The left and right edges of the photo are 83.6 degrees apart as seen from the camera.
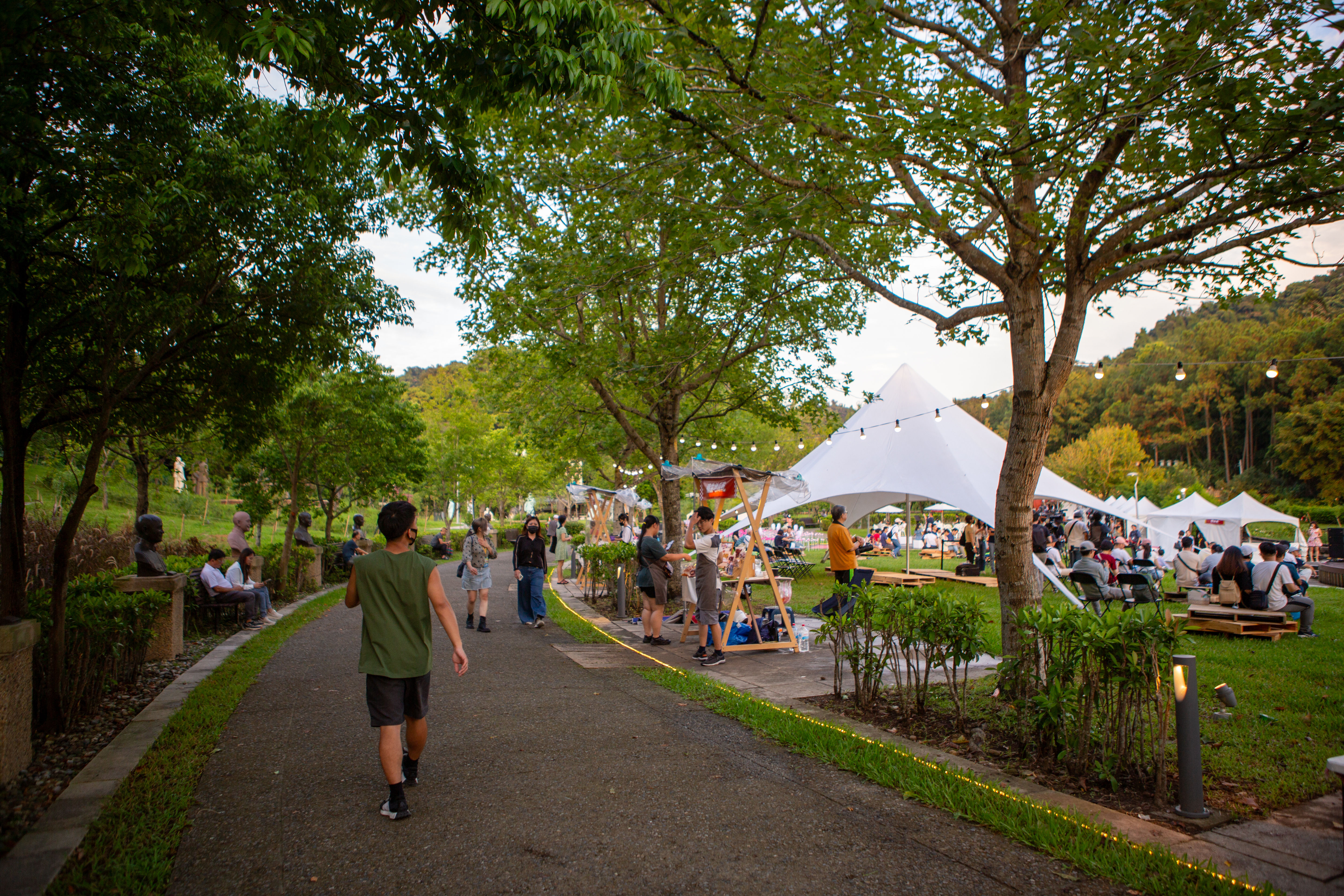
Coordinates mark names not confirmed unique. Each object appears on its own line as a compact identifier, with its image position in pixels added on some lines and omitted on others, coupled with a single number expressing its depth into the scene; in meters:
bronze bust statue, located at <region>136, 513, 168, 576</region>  8.55
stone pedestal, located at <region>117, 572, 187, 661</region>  7.98
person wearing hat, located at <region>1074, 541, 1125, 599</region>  10.36
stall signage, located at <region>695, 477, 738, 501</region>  10.13
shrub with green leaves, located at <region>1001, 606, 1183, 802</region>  4.34
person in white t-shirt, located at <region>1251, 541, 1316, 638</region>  10.22
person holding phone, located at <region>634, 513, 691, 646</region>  10.02
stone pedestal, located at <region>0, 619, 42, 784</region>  4.31
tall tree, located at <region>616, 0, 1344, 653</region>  4.99
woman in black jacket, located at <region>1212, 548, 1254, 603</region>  10.55
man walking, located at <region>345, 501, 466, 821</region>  4.14
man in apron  8.95
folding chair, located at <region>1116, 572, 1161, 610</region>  11.19
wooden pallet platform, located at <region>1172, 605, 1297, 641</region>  10.10
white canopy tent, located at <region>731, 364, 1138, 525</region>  16.59
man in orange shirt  10.54
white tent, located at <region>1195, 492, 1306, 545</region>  25.36
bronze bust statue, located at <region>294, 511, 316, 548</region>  15.65
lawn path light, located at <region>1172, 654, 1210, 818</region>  4.02
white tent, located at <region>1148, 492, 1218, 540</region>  27.92
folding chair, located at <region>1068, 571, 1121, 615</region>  10.23
